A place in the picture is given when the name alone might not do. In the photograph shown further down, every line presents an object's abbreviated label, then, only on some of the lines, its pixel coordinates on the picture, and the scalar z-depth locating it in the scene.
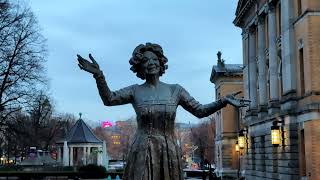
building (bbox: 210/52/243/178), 79.38
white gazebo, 71.44
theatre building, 36.09
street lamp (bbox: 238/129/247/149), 43.12
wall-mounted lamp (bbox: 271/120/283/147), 35.40
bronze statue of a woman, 6.46
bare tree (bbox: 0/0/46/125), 39.75
